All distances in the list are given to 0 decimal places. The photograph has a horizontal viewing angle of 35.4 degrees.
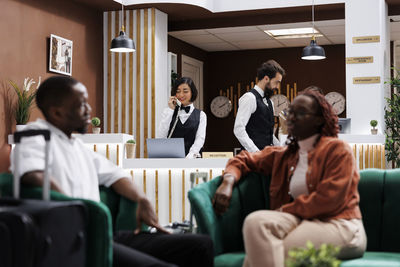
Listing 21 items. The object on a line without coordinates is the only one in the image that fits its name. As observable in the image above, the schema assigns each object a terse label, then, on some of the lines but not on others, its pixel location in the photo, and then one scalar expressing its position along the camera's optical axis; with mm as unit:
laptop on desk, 5625
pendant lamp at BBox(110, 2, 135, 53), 7395
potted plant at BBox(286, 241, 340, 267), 1892
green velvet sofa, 3178
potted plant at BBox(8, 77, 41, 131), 7000
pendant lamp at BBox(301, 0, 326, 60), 7848
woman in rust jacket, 2793
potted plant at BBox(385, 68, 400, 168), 7820
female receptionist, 6102
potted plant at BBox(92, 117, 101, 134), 6836
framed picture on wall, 7680
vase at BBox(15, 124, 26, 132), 6758
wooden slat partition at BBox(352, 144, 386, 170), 7461
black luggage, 2189
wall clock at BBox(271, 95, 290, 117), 11711
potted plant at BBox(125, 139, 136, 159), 6172
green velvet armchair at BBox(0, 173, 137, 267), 2496
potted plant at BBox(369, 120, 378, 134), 7593
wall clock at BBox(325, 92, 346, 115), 11336
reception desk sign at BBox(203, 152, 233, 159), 5797
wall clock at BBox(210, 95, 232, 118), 12094
